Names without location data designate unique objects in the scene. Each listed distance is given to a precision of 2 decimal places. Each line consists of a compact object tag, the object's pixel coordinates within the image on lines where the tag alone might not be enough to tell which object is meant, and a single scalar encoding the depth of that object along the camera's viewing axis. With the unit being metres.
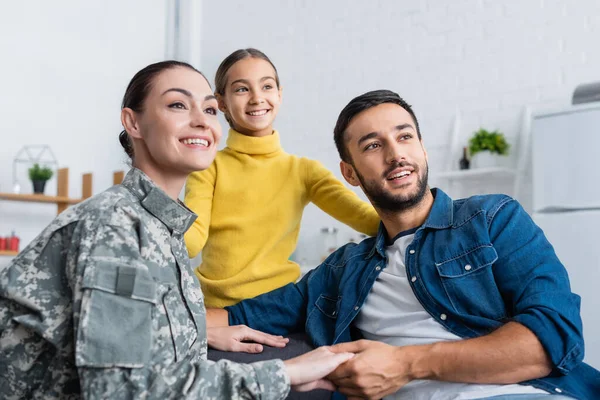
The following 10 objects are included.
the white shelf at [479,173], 3.52
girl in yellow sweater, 1.80
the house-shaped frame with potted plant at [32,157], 4.57
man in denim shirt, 1.31
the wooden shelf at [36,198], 4.26
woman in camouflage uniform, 1.01
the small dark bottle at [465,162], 3.72
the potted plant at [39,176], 4.41
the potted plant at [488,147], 3.54
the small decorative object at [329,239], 4.32
